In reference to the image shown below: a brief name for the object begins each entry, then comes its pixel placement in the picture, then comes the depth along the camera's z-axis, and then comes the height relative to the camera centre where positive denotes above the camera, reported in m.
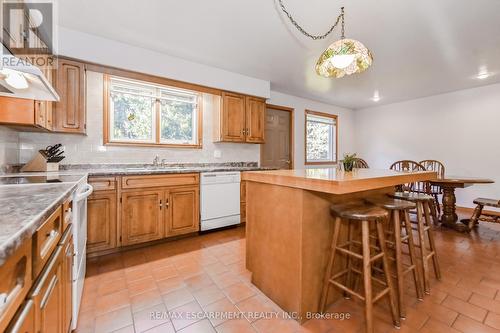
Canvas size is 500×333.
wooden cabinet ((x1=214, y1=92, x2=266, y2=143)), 3.60 +0.78
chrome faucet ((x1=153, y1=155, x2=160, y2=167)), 3.20 +0.06
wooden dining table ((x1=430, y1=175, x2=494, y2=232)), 3.15 -0.55
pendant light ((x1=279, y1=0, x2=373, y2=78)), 1.80 +0.90
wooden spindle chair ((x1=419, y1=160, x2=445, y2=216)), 3.66 -0.10
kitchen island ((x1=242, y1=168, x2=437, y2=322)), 1.42 -0.45
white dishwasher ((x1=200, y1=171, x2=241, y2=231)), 3.06 -0.48
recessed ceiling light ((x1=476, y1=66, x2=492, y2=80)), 3.44 +1.50
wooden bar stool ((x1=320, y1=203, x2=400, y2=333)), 1.34 -0.56
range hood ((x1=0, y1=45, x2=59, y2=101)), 1.02 +0.50
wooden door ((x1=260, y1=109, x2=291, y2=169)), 4.61 +0.52
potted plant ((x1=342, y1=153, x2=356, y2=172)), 2.01 +0.03
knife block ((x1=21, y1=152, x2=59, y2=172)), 2.15 +0.00
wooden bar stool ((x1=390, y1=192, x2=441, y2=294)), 1.77 -0.52
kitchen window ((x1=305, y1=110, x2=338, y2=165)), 5.45 +0.72
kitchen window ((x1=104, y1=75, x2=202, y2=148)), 2.94 +0.74
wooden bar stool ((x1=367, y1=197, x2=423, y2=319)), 1.52 -0.56
